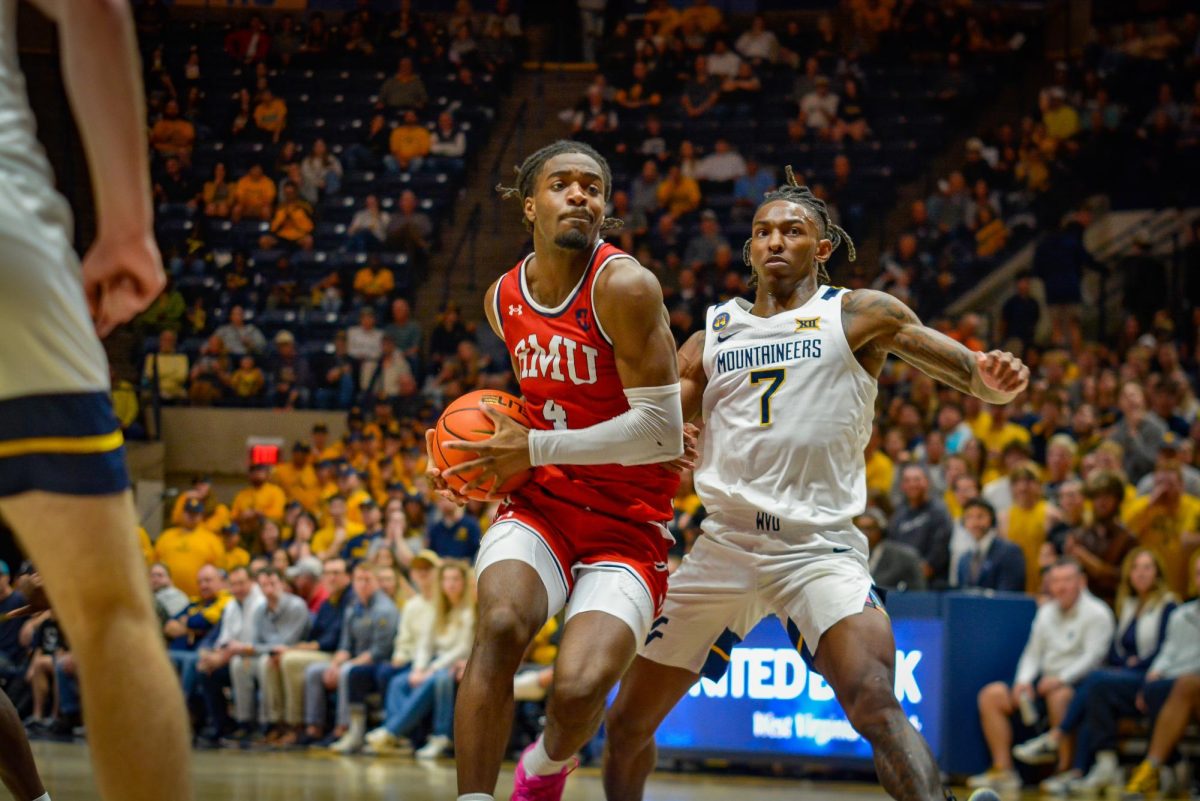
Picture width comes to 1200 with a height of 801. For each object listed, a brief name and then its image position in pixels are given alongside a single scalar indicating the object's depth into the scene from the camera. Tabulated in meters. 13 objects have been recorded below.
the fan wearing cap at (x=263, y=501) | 14.54
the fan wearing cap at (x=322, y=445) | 15.36
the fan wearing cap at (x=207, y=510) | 13.93
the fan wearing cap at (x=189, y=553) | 13.06
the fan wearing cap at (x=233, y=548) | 13.07
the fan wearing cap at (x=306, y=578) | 12.33
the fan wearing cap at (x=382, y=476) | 14.08
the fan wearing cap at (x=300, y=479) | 14.91
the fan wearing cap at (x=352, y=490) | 13.52
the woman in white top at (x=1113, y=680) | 8.70
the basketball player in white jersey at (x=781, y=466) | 4.82
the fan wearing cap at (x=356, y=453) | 14.77
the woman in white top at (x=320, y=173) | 19.38
